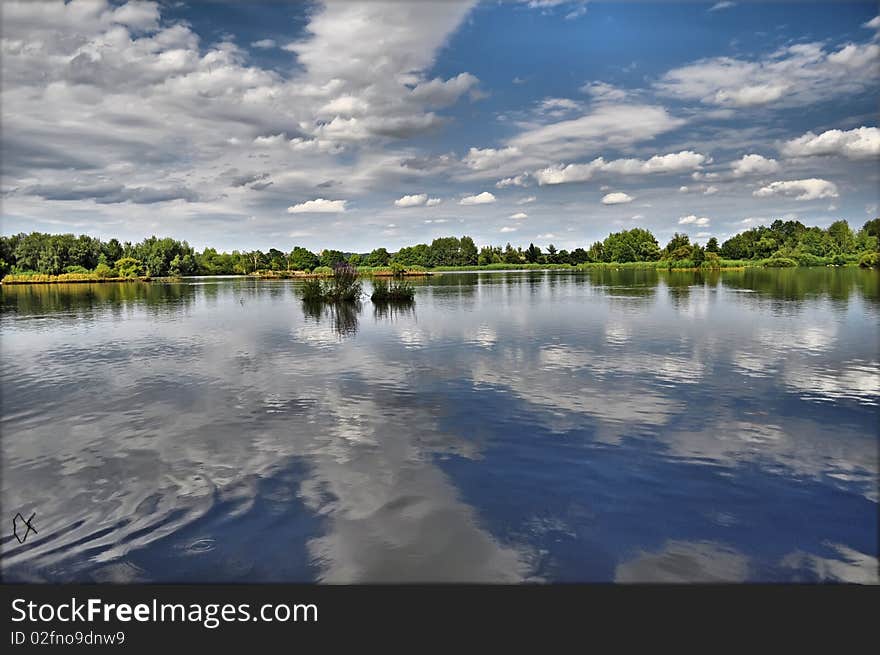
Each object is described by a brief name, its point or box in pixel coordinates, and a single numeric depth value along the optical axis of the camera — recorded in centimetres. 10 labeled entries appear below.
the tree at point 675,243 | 14425
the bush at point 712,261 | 12200
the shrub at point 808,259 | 13938
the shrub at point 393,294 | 4616
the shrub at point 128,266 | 12762
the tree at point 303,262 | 19675
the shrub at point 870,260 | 10358
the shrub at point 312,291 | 4606
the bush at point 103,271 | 12288
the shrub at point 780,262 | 13488
